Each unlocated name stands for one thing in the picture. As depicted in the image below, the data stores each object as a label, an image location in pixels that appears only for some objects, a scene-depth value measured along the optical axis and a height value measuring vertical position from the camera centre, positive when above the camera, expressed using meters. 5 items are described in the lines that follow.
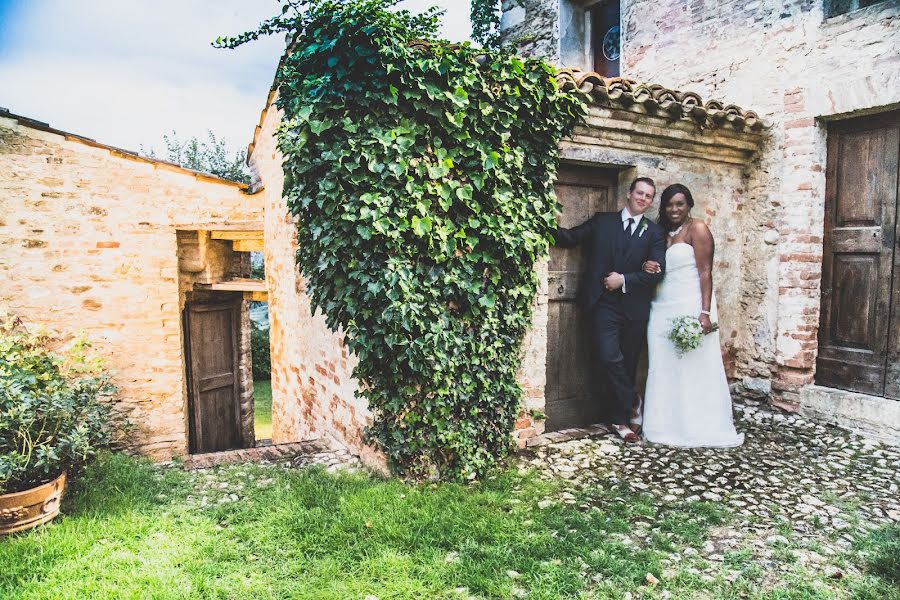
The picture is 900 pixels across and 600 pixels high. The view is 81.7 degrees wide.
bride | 4.53 -0.88
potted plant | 2.97 -1.08
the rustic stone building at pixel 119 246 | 5.04 +0.18
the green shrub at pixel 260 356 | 15.16 -2.74
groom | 4.50 -0.16
